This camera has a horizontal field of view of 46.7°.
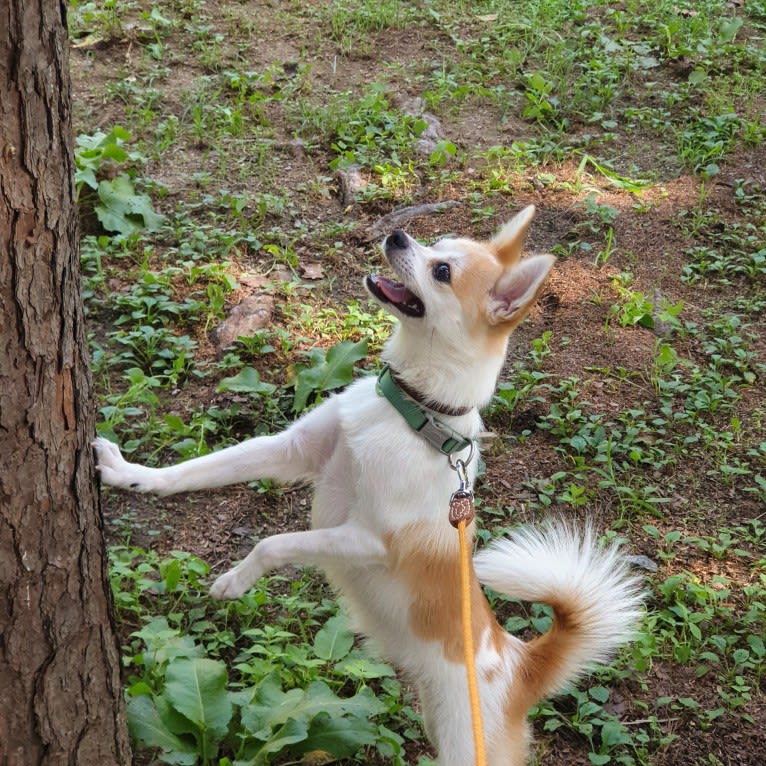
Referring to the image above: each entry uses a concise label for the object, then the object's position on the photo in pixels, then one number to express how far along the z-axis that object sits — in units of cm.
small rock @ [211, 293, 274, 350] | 436
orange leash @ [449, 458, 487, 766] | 233
